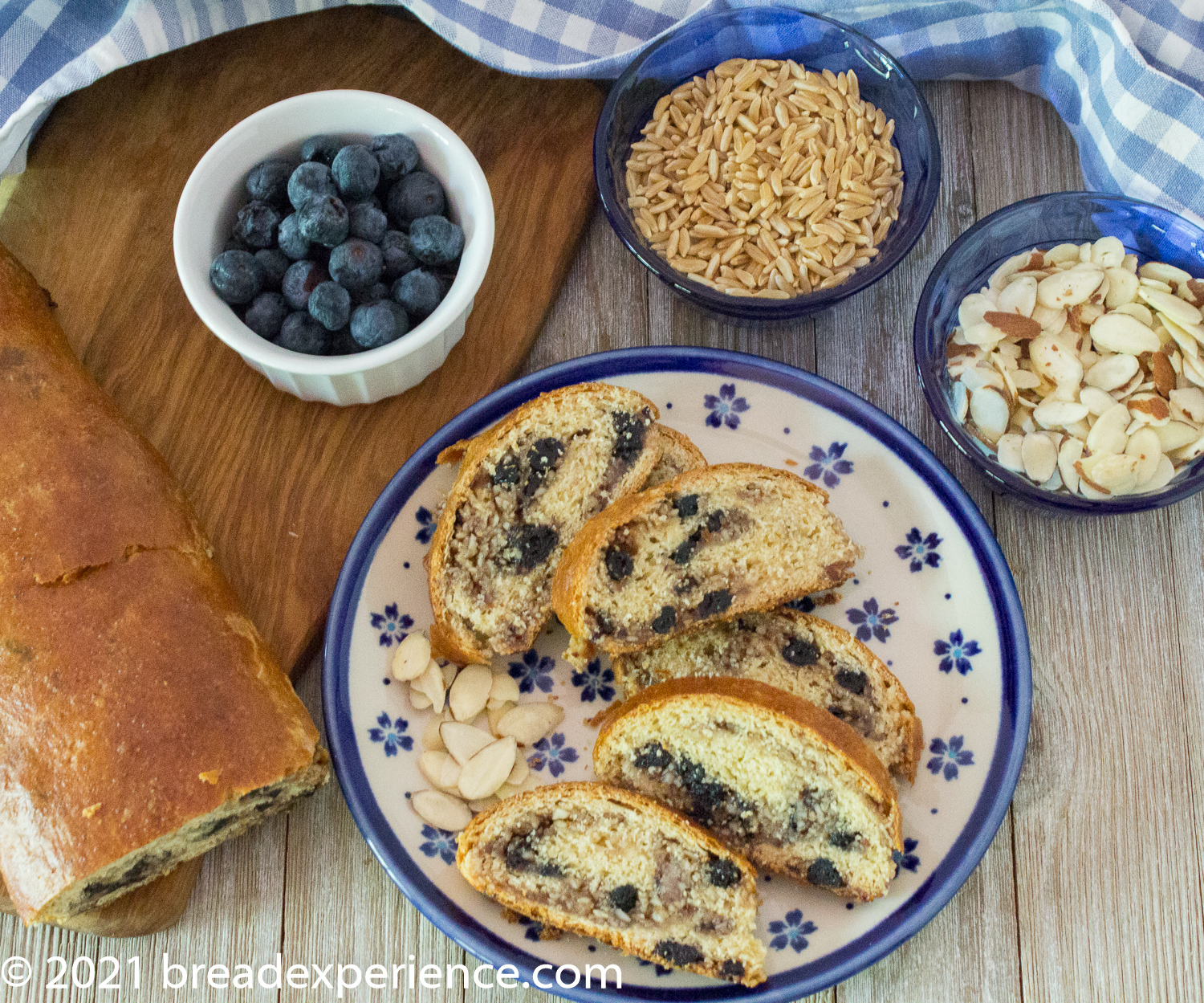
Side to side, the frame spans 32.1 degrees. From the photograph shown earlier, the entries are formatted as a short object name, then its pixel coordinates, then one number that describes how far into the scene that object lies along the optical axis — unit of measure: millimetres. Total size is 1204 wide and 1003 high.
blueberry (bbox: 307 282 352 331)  613
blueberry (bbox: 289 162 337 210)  617
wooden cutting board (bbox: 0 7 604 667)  657
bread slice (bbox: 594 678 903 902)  608
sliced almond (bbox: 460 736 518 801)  629
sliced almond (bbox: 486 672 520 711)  640
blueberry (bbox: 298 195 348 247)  611
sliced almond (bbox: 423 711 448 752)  636
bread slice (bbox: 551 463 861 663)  615
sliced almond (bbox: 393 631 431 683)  637
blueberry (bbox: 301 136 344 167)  630
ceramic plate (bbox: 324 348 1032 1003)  617
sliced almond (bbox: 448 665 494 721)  637
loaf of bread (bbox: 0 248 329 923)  589
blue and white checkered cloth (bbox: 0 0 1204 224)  654
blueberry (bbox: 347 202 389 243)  620
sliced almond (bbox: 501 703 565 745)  637
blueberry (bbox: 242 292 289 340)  622
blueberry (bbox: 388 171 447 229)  631
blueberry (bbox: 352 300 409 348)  616
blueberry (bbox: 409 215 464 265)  623
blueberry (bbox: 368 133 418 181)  630
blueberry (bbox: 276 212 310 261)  617
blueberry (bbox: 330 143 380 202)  621
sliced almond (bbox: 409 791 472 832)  627
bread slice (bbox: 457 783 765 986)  605
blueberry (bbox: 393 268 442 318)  621
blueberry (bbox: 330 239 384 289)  612
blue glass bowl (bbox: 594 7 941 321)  655
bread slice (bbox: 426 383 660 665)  630
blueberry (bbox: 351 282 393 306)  621
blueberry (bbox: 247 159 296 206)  627
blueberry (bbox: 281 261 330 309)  617
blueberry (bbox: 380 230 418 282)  623
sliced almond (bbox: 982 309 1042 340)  649
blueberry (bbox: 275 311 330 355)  621
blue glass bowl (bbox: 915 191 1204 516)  646
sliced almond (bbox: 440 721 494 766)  633
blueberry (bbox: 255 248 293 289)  624
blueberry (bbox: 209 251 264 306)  618
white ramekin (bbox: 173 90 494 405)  618
